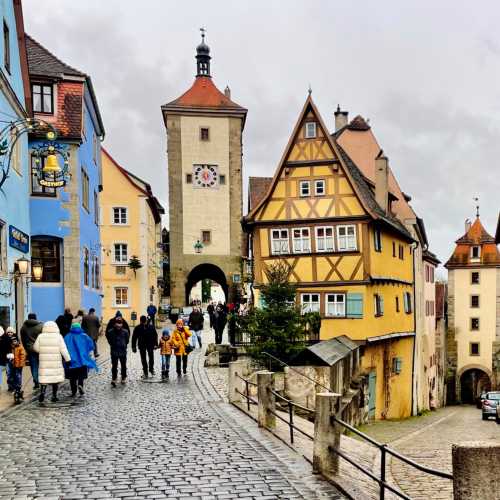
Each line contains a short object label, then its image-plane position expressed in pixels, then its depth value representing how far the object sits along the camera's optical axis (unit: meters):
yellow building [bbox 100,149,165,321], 45.91
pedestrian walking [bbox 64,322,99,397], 14.87
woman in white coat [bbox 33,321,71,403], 14.15
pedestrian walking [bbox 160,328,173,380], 18.17
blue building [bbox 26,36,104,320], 25.72
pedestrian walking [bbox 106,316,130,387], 17.10
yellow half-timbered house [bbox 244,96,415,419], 28.28
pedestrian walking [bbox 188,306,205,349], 26.62
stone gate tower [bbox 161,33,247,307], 56.38
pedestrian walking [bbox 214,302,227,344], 26.58
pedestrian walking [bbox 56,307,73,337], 18.69
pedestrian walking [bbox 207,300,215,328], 34.81
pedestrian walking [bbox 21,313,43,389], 15.27
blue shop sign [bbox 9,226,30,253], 17.78
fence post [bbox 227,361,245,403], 14.48
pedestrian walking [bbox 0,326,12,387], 14.51
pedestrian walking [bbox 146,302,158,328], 33.83
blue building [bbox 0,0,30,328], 17.19
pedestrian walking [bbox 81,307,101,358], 20.33
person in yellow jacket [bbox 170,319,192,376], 18.56
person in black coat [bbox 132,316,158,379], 18.30
